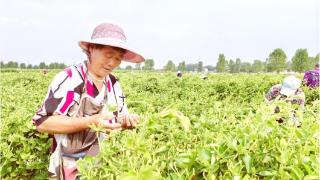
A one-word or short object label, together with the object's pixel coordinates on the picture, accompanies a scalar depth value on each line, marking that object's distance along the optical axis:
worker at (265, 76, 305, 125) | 5.15
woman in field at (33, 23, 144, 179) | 2.29
